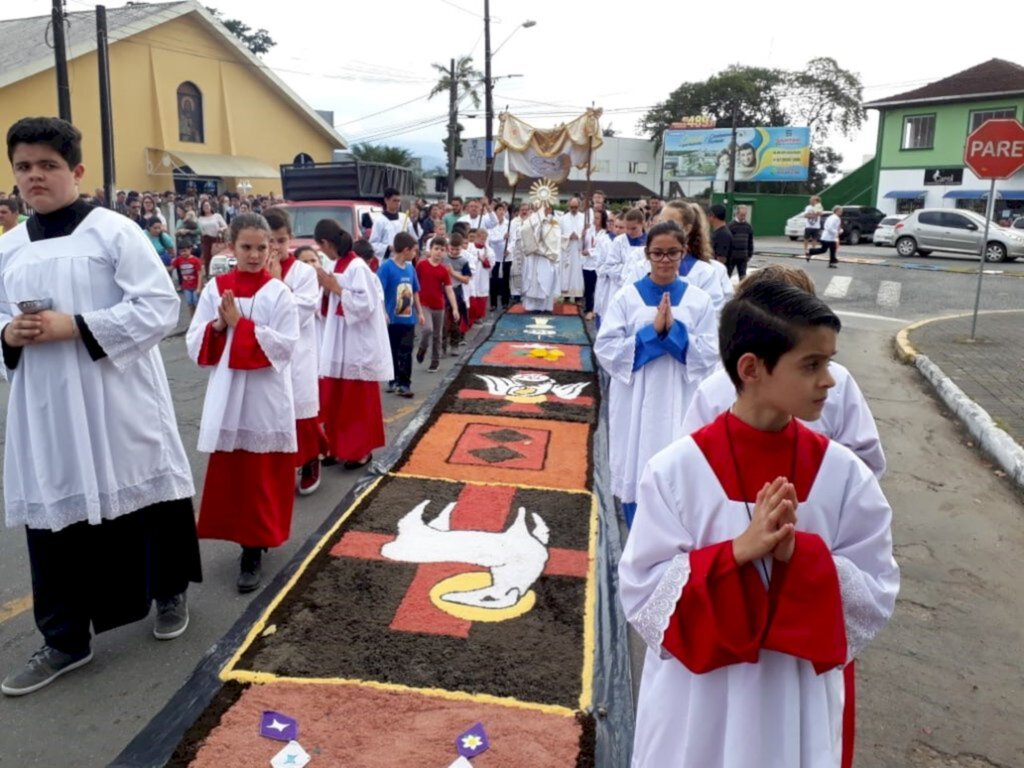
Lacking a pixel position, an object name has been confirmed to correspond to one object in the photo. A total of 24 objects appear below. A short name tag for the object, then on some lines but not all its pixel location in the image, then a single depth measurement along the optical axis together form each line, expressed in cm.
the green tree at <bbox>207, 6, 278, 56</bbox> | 4819
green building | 3528
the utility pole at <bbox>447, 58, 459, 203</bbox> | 2702
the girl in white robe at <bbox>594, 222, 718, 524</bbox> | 432
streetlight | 2586
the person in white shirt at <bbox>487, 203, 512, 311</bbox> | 1520
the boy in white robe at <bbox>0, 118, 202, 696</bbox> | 340
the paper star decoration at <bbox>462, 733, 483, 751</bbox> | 300
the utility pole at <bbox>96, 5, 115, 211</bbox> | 1669
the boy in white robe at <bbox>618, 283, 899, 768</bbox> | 187
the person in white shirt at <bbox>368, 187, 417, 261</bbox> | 1296
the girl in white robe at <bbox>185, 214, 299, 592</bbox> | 439
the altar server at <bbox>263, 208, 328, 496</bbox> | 543
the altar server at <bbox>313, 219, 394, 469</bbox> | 637
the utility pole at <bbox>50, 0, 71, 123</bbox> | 1445
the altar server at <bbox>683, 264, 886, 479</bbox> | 279
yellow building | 2456
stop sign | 1070
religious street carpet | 308
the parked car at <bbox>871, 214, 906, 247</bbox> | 2995
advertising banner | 4562
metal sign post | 1083
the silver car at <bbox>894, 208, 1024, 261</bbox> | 2417
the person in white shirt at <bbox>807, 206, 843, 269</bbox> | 2233
